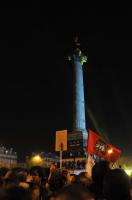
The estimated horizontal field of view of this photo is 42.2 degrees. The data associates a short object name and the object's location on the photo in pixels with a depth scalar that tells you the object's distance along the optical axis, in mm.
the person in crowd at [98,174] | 1919
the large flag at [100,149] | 4870
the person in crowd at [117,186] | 1450
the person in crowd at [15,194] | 947
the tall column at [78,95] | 31112
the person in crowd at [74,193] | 985
